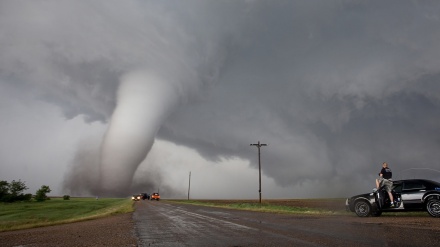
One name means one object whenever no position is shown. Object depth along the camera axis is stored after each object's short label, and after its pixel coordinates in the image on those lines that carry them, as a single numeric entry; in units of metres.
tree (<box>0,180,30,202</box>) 103.57
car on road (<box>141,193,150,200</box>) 103.12
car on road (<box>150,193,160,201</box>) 86.00
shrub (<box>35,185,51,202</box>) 111.80
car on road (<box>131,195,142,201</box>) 78.85
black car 13.12
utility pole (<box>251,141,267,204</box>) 43.42
